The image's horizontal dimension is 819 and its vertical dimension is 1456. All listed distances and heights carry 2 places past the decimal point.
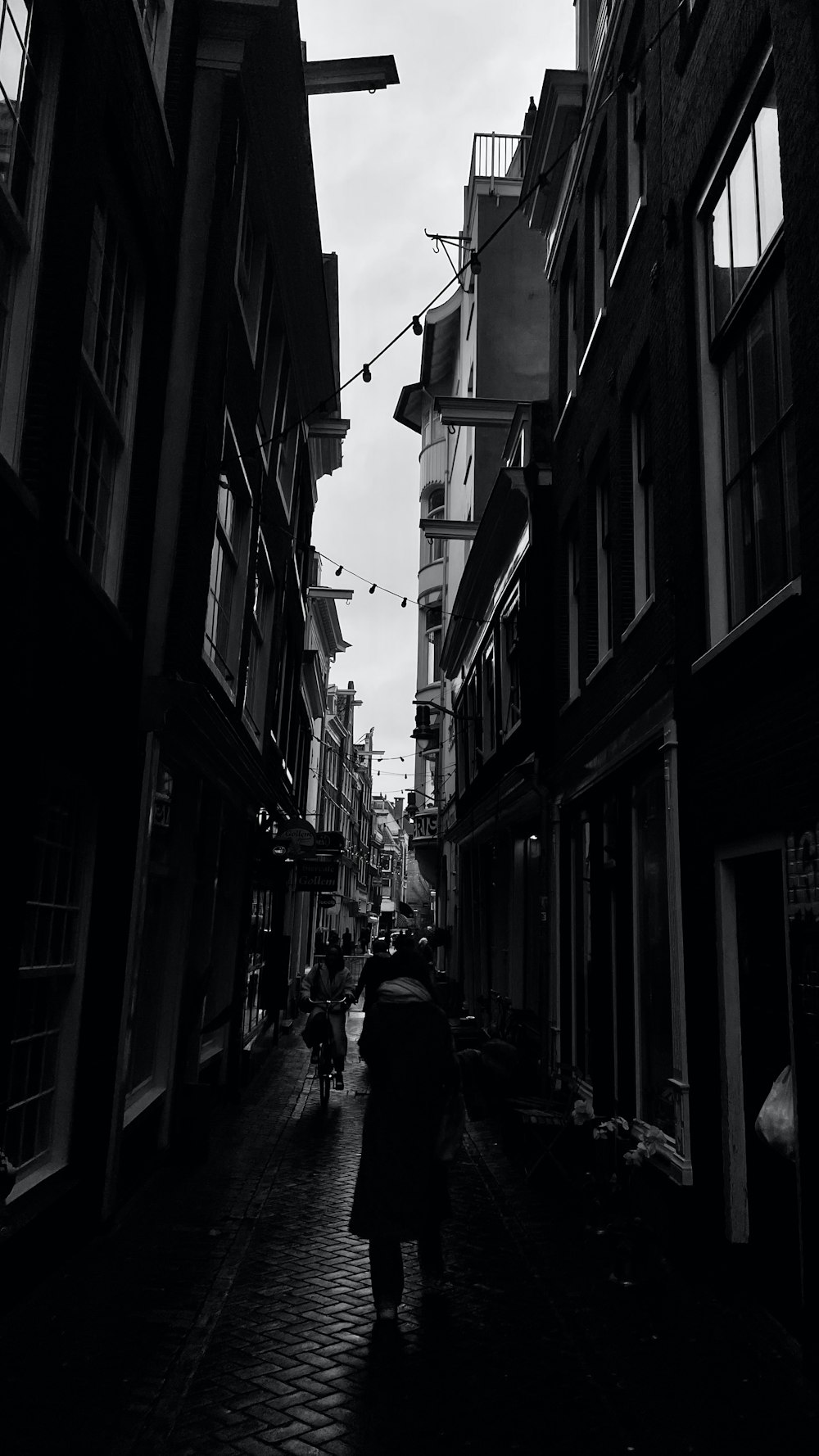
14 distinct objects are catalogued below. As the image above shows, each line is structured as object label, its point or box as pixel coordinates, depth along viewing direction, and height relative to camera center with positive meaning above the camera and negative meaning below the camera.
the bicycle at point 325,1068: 11.99 -1.23
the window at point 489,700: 19.57 +4.81
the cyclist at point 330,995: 12.24 -0.46
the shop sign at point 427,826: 34.10 +4.31
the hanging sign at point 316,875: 18.97 +1.43
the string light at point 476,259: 7.78 +5.51
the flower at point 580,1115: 7.11 -0.99
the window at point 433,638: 35.44 +10.64
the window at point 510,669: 16.36 +4.61
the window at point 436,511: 36.00 +15.25
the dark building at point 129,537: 5.32 +2.73
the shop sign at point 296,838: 16.92 +1.87
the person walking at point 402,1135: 5.22 -0.88
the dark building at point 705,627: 5.33 +2.21
